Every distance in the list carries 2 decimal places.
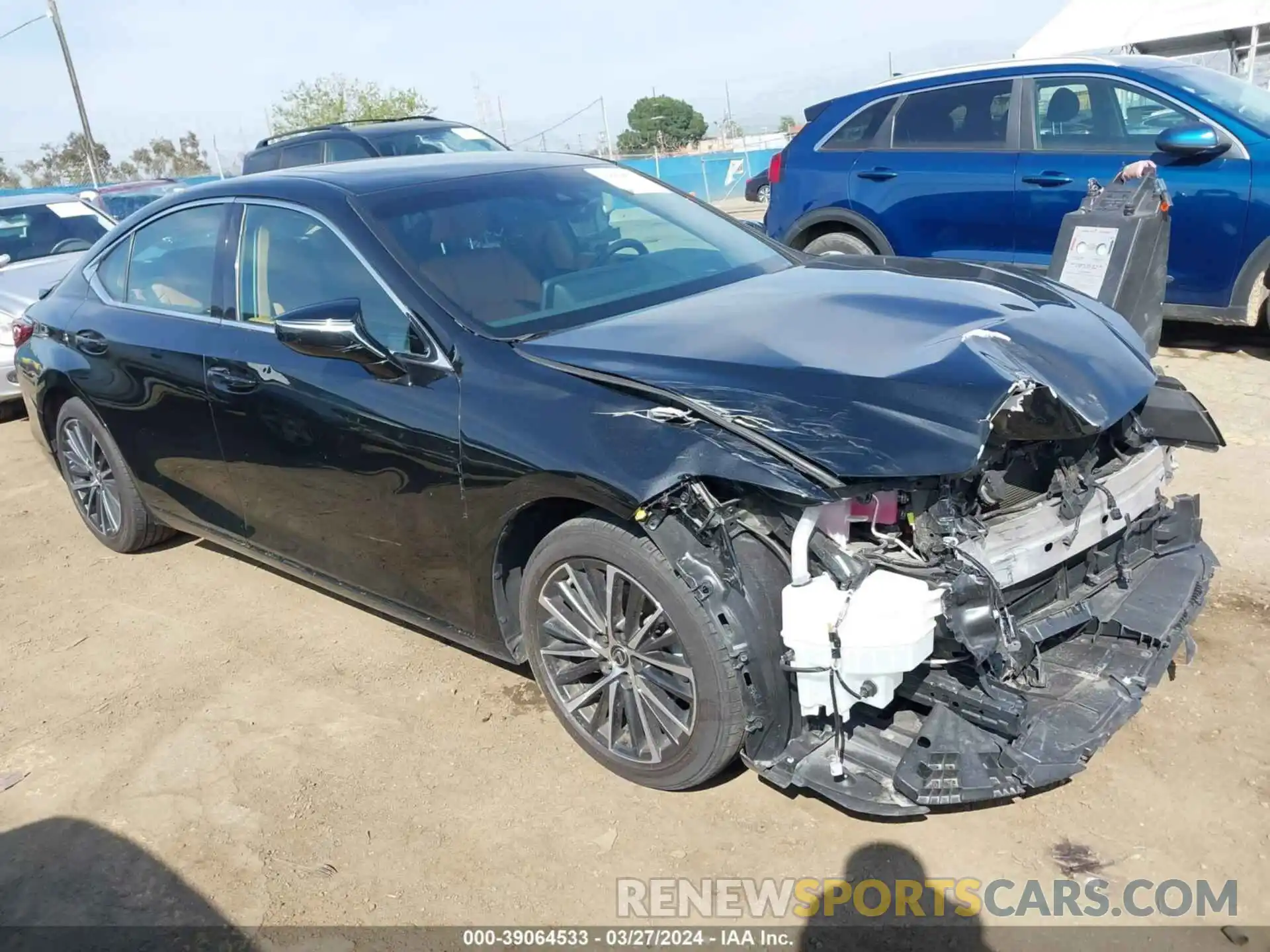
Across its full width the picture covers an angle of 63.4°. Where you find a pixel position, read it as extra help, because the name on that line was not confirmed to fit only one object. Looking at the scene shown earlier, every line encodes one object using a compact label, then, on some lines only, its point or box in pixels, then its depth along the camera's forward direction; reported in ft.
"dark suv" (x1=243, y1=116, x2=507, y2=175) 34.40
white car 26.58
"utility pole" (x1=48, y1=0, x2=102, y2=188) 76.57
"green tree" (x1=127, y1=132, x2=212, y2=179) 150.61
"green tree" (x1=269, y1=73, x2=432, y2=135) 102.78
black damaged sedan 8.33
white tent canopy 58.44
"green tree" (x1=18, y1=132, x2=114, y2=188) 127.13
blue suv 19.92
